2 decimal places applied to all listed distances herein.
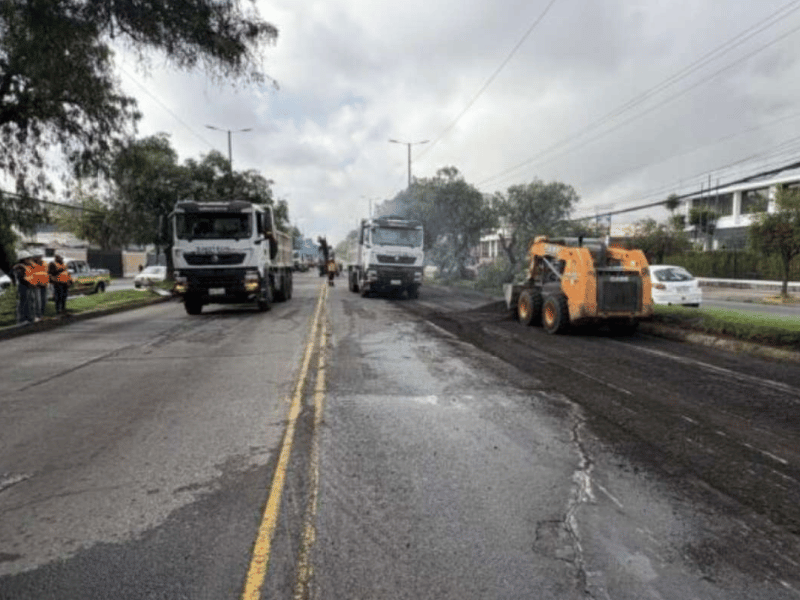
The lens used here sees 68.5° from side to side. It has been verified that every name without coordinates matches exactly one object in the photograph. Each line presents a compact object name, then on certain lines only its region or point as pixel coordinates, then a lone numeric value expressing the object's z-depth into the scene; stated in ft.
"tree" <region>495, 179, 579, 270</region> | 134.82
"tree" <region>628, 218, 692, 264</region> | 126.72
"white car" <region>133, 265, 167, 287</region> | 105.29
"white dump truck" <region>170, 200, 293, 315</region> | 54.13
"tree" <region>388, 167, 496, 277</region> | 143.84
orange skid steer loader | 38.96
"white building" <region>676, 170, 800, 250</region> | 176.86
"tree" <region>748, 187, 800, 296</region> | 77.30
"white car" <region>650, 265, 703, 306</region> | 62.44
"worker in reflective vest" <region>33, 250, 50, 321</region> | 48.16
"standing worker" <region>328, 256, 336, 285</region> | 114.51
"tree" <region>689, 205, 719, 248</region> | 190.39
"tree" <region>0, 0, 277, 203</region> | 42.60
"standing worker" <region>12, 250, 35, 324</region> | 46.47
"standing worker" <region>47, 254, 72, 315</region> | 53.18
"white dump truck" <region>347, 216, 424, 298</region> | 76.95
